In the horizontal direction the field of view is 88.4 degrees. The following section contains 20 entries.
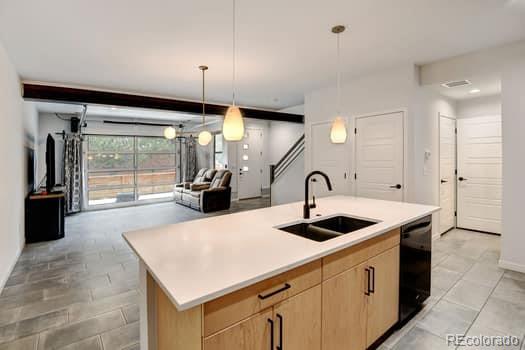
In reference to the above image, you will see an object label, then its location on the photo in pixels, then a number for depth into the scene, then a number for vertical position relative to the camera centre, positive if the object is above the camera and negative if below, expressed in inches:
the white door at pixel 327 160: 186.7 +7.6
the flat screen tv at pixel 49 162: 187.8 +6.5
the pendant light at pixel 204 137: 200.0 +25.0
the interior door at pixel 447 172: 181.8 -1.9
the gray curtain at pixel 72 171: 273.9 +0.1
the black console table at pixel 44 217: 180.5 -31.1
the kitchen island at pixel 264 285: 44.4 -22.6
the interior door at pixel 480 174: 182.1 -3.2
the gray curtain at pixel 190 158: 370.6 +17.5
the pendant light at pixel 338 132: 116.6 +16.6
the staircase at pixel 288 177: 263.9 -6.8
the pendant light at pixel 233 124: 86.9 +15.0
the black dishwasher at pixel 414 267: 85.0 -32.4
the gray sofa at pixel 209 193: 277.4 -24.1
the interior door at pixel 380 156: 157.4 +8.3
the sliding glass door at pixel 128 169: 312.0 +2.3
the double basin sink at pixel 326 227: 82.6 -18.9
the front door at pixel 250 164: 342.0 +8.3
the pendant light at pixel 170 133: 256.5 +36.2
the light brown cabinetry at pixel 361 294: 61.9 -31.9
